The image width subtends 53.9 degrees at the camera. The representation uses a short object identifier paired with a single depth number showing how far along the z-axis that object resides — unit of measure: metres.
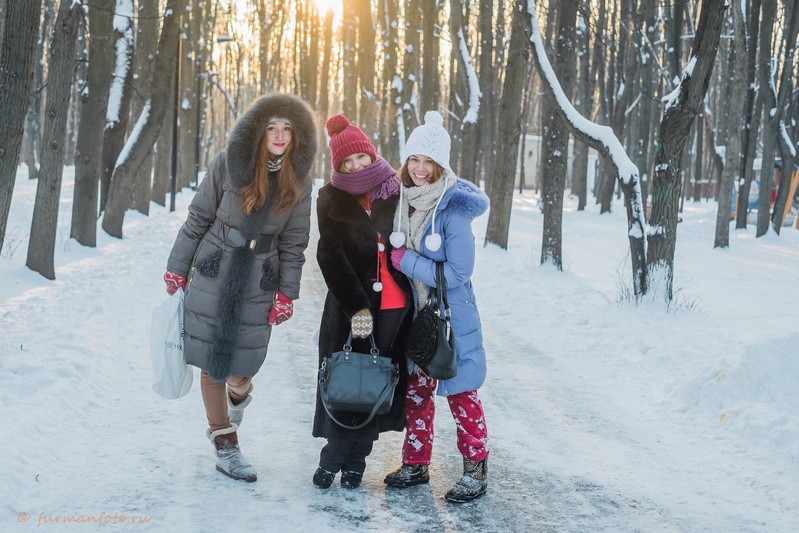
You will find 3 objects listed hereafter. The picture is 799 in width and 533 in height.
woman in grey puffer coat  4.09
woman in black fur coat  4.05
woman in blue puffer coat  4.04
